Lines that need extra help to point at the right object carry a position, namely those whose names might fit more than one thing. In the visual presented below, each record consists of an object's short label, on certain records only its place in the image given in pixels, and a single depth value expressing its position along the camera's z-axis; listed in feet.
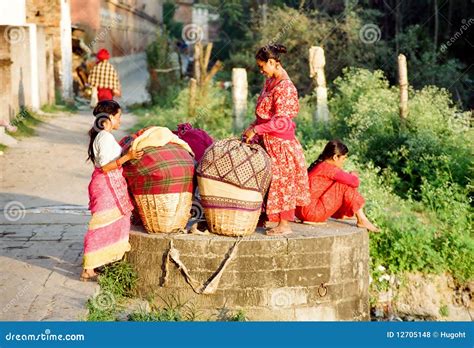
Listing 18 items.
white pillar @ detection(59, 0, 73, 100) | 160.97
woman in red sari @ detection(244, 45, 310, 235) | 44.65
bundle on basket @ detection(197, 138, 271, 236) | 42.88
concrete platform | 42.55
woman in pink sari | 43.32
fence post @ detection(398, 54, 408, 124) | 84.23
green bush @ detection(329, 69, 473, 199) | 75.31
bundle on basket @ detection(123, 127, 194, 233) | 43.29
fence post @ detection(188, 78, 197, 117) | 120.12
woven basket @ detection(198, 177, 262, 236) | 43.01
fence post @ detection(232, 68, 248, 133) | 104.27
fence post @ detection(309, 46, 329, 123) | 102.17
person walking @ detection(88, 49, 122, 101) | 95.30
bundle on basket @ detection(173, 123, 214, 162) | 47.98
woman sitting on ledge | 47.01
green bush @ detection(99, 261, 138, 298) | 43.98
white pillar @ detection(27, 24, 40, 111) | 131.54
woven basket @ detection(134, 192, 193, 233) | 43.60
